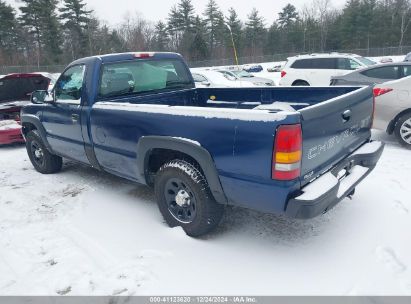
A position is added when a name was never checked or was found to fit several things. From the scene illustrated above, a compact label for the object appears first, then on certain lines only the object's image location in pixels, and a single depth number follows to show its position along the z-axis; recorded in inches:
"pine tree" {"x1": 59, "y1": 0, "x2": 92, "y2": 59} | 2084.2
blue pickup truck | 110.0
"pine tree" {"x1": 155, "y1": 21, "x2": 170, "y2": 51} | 2571.4
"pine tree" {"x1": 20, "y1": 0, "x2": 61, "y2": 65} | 1964.8
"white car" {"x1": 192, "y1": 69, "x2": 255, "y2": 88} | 458.3
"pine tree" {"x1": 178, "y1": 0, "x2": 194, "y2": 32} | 2536.9
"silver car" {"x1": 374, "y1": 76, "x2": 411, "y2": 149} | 243.9
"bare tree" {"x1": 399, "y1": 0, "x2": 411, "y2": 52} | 2119.3
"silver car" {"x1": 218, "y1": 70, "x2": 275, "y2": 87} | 606.5
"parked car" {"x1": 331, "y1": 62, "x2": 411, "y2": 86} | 323.3
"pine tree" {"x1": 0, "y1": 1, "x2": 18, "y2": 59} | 1946.4
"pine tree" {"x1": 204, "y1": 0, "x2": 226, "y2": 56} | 2591.0
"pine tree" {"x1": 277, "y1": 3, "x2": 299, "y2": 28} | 2783.0
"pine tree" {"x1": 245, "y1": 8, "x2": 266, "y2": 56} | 2738.7
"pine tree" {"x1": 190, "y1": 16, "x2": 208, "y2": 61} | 2324.1
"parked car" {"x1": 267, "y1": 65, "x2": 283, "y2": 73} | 1506.6
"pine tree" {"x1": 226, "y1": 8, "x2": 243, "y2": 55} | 2556.6
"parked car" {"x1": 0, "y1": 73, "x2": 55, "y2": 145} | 317.1
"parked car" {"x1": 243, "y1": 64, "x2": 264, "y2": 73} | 1585.9
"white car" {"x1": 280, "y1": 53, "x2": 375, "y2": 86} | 500.4
